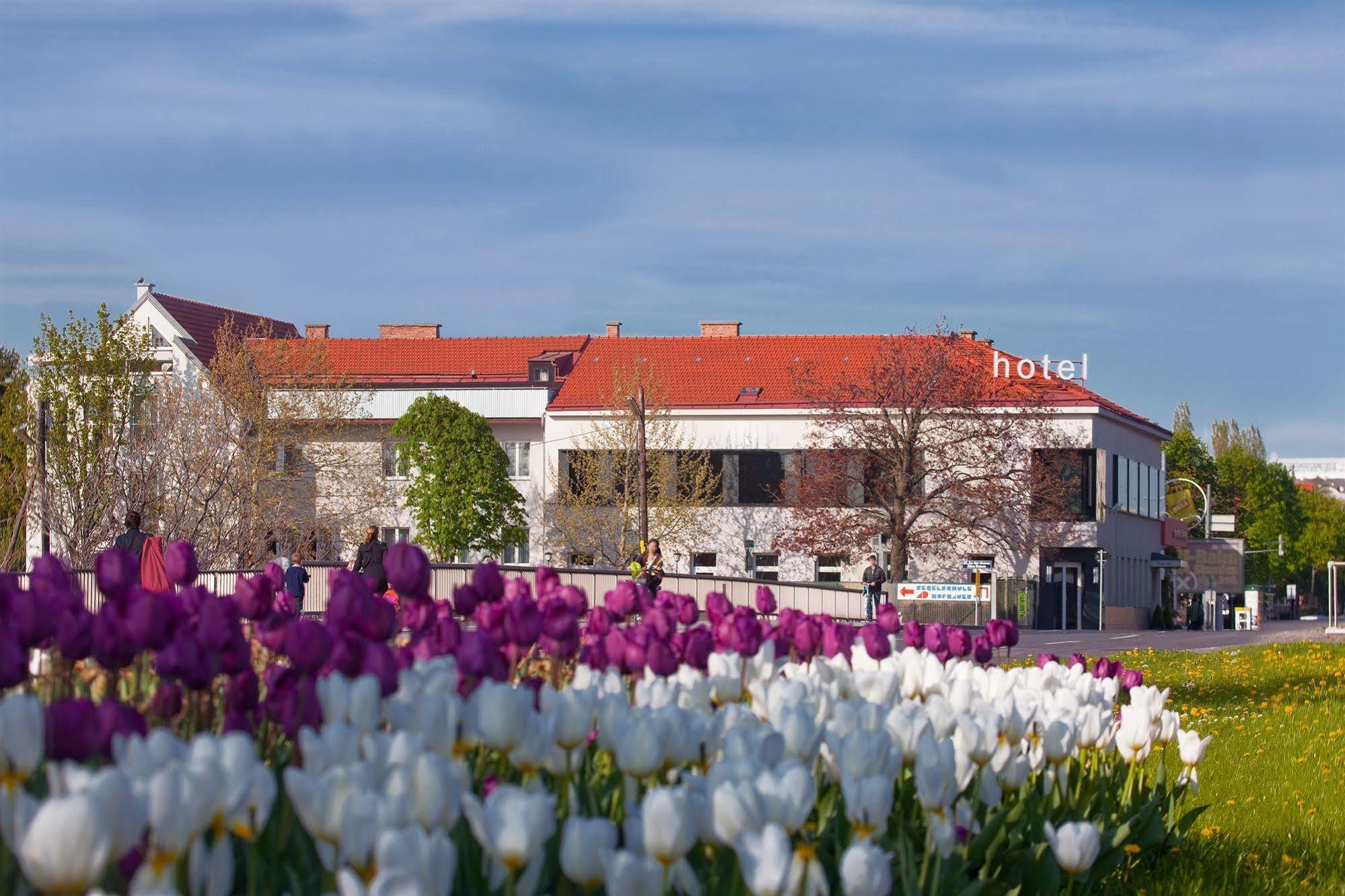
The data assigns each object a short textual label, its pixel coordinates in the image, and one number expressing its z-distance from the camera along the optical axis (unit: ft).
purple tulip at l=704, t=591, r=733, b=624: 40.83
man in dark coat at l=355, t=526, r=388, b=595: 155.84
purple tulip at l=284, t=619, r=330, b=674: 27.78
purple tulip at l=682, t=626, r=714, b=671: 36.27
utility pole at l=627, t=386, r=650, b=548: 332.60
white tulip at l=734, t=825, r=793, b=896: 20.25
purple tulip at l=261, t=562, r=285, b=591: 39.27
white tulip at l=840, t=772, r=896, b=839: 24.44
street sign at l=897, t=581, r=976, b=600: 310.65
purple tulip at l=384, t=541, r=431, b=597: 34.91
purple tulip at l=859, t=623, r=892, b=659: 41.42
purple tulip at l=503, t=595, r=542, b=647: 33.58
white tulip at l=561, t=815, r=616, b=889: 20.92
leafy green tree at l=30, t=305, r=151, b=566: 245.86
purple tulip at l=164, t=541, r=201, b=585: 36.94
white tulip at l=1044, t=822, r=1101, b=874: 29.12
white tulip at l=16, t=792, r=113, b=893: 16.98
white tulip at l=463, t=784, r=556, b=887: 20.20
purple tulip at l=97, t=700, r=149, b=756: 23.38
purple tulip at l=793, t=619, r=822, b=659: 41.06
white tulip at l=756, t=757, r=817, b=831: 22.43
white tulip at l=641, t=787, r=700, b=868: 20.79
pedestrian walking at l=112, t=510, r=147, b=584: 120.78
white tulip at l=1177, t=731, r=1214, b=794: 40.68
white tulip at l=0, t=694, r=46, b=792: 20.77
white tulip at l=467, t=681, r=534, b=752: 24.64
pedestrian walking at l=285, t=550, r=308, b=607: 172.65
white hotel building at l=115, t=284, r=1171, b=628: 421.59
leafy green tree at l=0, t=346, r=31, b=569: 302.33
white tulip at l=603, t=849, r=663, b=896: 20.35
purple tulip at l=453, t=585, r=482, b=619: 37.65
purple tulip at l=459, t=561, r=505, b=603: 37.88
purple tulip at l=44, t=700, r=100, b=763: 22.84
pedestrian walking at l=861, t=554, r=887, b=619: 278.05
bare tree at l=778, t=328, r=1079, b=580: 388.16
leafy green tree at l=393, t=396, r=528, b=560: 398.01
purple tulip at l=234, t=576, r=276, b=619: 34.58
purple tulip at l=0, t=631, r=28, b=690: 25.64
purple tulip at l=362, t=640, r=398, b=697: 26.86
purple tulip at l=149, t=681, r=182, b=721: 28.22
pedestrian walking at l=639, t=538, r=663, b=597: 193.65
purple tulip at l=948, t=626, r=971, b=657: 44.24
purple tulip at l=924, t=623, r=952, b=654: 43.47
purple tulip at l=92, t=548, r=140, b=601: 31.89
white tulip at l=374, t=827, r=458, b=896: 18.42
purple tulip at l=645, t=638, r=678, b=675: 33.76
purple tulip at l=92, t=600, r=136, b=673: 27.94
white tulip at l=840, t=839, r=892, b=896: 21.09
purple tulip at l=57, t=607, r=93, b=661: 28.66
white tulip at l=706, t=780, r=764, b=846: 21.72
